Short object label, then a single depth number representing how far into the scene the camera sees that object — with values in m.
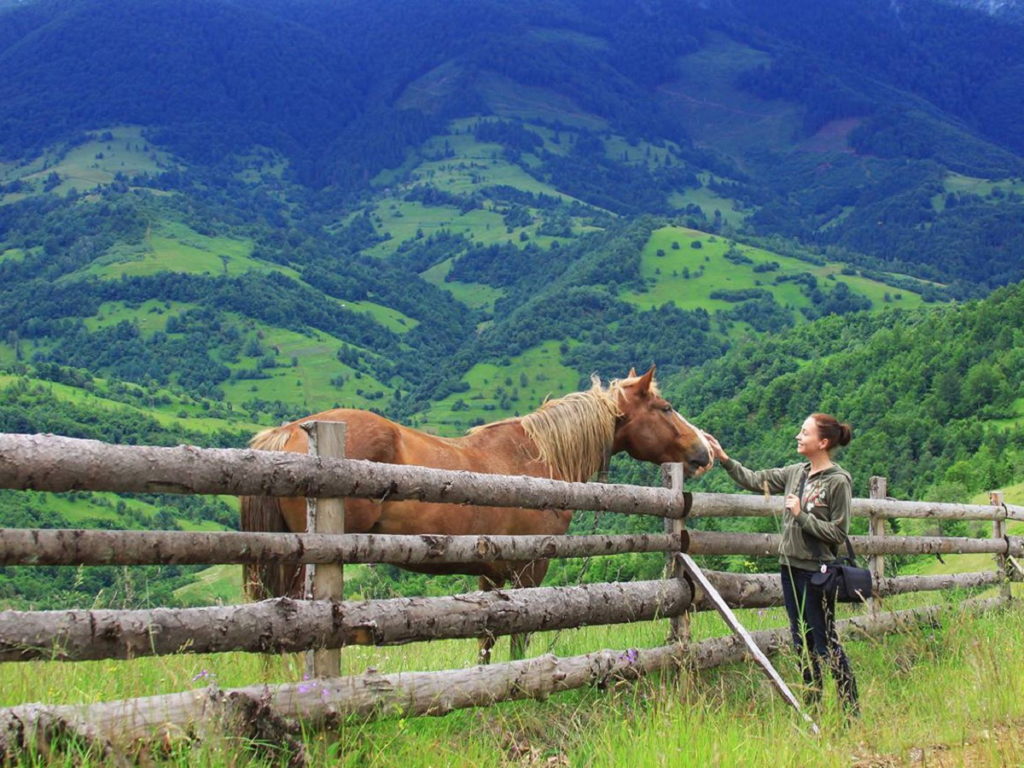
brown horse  7.41
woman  6.62
